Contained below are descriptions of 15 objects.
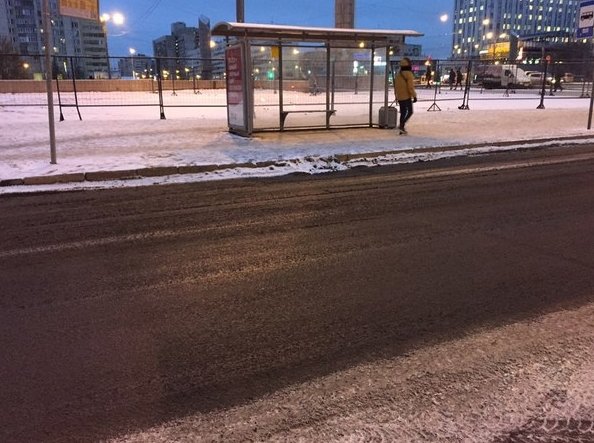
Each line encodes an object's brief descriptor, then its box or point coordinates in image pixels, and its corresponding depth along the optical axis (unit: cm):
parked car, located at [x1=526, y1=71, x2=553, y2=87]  4941
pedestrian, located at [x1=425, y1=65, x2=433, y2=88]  3491
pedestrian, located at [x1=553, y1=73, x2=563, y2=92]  4202
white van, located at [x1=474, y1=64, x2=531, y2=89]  4684
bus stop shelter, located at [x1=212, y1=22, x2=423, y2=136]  1471
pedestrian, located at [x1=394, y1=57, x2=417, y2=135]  1517
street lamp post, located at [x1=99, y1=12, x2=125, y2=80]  3572
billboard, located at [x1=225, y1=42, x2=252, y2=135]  1411
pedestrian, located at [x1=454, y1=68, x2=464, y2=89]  3978
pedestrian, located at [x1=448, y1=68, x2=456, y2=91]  4304
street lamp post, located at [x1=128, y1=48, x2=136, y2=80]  3608
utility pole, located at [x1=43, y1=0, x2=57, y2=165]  984
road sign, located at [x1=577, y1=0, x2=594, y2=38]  1580
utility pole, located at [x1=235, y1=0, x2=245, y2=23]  1930
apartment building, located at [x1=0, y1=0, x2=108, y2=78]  5236
